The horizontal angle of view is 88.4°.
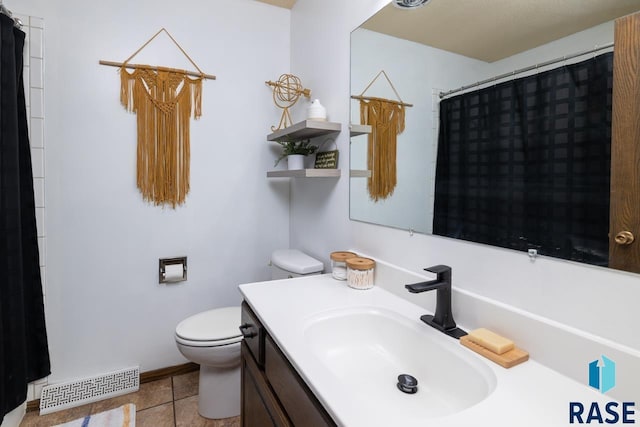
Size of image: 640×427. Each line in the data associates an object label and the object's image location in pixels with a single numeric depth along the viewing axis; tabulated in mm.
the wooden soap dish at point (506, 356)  761
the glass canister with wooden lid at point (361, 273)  1318
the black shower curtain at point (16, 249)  1438
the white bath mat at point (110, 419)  1659
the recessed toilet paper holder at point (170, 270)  1988
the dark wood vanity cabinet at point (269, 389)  746
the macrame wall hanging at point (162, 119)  1885
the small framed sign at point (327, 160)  1722
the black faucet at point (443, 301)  939
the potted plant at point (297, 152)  1876
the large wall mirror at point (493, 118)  724
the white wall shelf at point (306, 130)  1610
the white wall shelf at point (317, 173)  1666
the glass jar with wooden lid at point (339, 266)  1424
